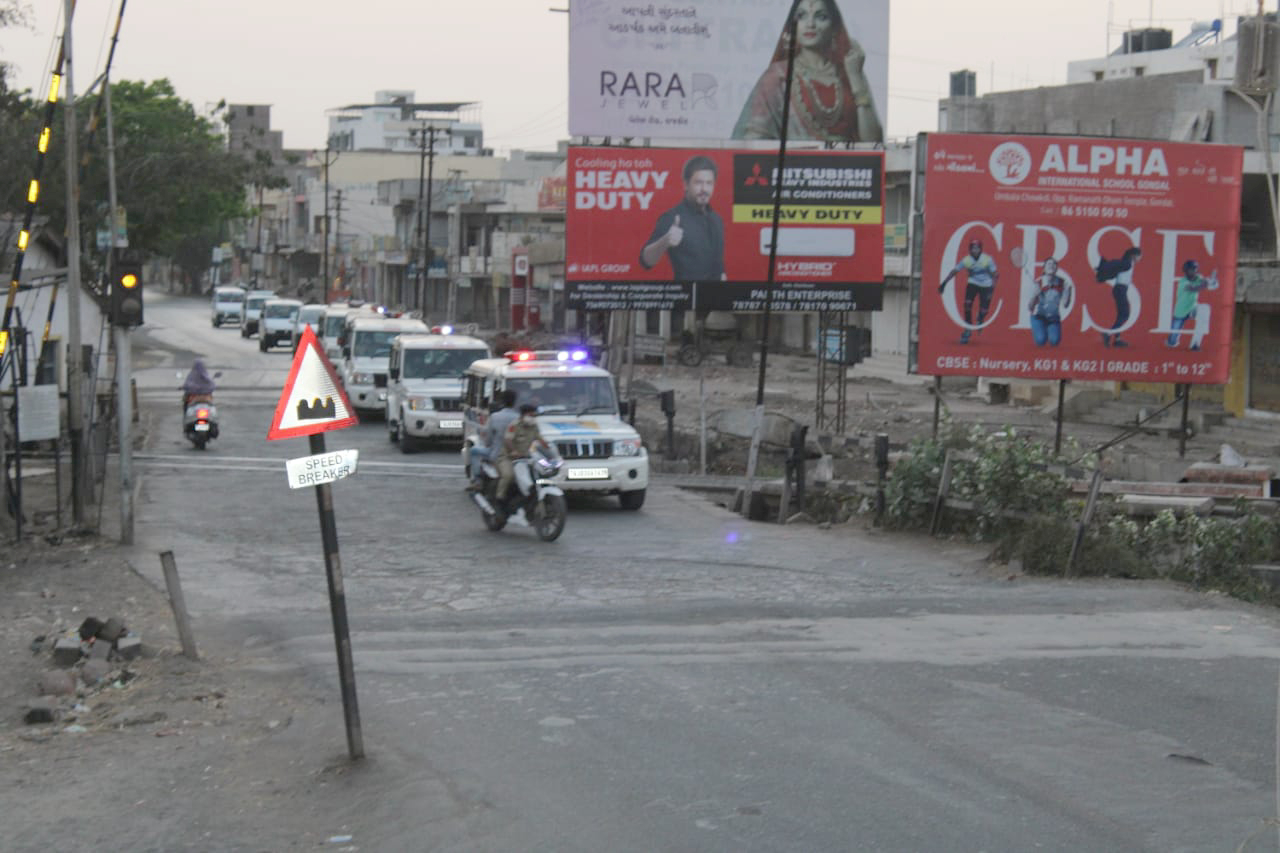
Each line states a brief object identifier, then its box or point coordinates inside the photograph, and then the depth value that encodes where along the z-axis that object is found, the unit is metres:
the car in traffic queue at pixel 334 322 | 42.88
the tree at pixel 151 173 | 37.53
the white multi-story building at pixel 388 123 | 147.38
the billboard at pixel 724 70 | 30.88
